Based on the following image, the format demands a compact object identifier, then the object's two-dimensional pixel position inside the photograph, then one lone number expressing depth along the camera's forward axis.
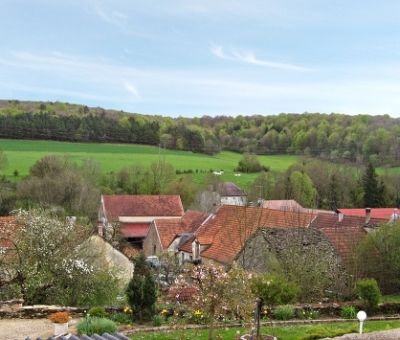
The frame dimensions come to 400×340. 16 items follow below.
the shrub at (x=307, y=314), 16.95
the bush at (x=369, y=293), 17.27
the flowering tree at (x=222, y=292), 12.52
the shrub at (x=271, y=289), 15.02
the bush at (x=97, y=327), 13.30
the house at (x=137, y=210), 56.75
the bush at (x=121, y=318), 15.96
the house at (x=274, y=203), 56.64
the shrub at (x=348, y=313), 17.31
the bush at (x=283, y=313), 16.59
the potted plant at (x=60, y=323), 13.34
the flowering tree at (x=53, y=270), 19.19
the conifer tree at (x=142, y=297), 15.88
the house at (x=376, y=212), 52.38
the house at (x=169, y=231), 39.09
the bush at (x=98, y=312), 15.62
